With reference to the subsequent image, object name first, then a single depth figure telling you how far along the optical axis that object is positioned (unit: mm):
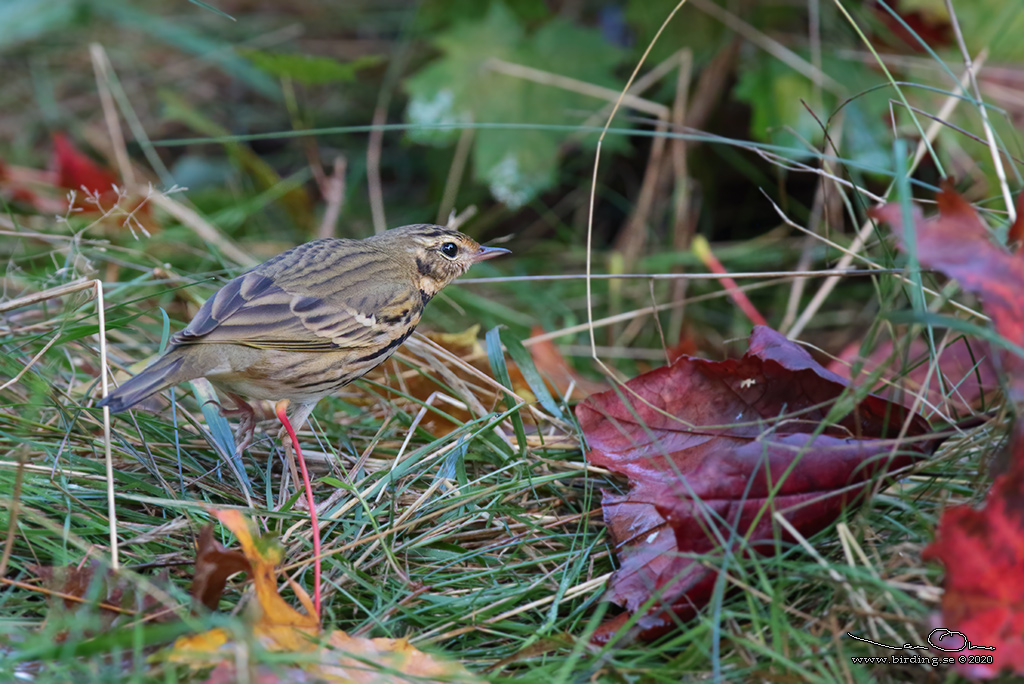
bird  6781
